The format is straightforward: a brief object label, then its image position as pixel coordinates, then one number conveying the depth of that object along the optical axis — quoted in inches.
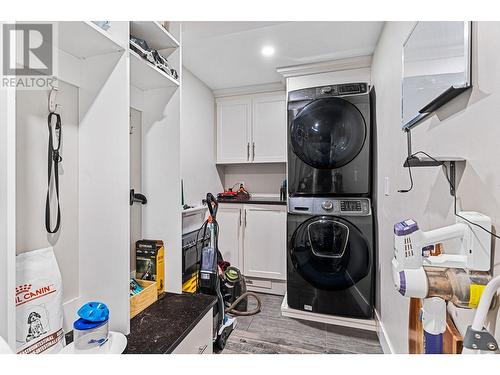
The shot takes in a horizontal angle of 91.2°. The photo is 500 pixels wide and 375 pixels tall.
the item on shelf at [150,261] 52.3
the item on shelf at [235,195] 113.6
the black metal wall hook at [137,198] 52.6
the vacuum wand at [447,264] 23.0
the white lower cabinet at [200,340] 40.6
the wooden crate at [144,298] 44.6
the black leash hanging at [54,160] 37.2
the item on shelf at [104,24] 36.3
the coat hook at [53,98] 37.1
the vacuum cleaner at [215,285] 68.1
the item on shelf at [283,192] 106.5
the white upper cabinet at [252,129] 109.6
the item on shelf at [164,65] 48.9
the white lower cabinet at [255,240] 101.3
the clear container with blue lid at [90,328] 32.4
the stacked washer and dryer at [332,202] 78.1
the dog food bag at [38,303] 31.4
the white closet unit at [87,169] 35.0
